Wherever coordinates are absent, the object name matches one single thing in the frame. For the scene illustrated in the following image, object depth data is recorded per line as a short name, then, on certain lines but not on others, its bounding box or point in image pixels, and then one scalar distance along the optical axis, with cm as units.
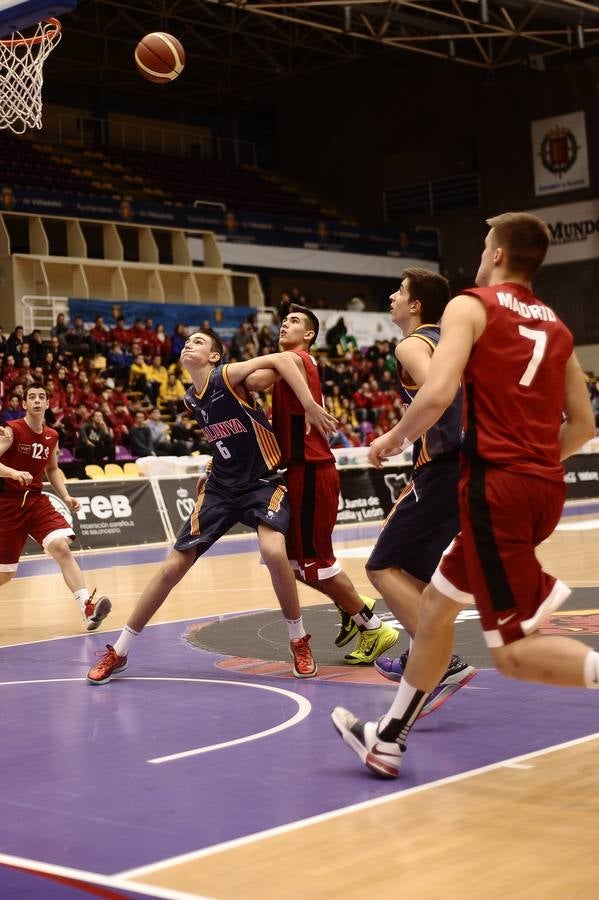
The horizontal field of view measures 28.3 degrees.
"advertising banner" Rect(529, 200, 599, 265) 3309
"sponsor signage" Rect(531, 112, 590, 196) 3319
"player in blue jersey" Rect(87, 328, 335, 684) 662
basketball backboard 737
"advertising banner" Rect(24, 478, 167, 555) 1628
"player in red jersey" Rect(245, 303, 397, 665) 679
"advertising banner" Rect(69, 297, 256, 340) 2573
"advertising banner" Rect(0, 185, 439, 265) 2822
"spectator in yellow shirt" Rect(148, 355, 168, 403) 2333
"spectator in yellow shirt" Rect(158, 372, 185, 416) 2344
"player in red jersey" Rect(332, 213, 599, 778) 380
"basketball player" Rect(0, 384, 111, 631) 883
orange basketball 1103
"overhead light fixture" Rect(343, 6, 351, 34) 2788
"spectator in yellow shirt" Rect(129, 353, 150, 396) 2300
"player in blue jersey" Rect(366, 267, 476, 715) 552
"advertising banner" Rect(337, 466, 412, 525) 1945
